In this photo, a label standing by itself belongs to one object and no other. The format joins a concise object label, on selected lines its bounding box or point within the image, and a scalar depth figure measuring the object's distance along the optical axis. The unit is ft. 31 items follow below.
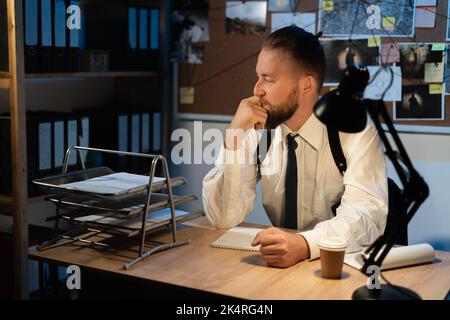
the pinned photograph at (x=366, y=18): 9.46
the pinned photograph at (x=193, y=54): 10.89
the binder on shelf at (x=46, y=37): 8.45
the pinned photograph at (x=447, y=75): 9.28
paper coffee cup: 5.37
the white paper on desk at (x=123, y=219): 6.20
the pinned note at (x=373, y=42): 9.61
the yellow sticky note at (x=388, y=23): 9.52
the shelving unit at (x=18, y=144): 7.67
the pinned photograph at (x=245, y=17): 10.31
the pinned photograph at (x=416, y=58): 9.34
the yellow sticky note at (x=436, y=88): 9.37
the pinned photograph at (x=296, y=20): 9.98
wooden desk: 5.19
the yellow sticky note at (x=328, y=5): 9.81
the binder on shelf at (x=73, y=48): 8.96
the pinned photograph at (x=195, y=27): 10.79
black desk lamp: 4.99
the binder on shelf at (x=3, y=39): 7.76
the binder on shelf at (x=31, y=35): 8.21
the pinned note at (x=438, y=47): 9.27
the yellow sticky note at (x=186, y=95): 11.10
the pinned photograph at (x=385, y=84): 9.56
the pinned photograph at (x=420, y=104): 9.43
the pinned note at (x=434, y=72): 9.32
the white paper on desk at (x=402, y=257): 5.69
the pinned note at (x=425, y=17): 9.27
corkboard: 10.50
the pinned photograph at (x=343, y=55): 9.69
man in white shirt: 7.02
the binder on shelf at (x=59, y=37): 8.70
